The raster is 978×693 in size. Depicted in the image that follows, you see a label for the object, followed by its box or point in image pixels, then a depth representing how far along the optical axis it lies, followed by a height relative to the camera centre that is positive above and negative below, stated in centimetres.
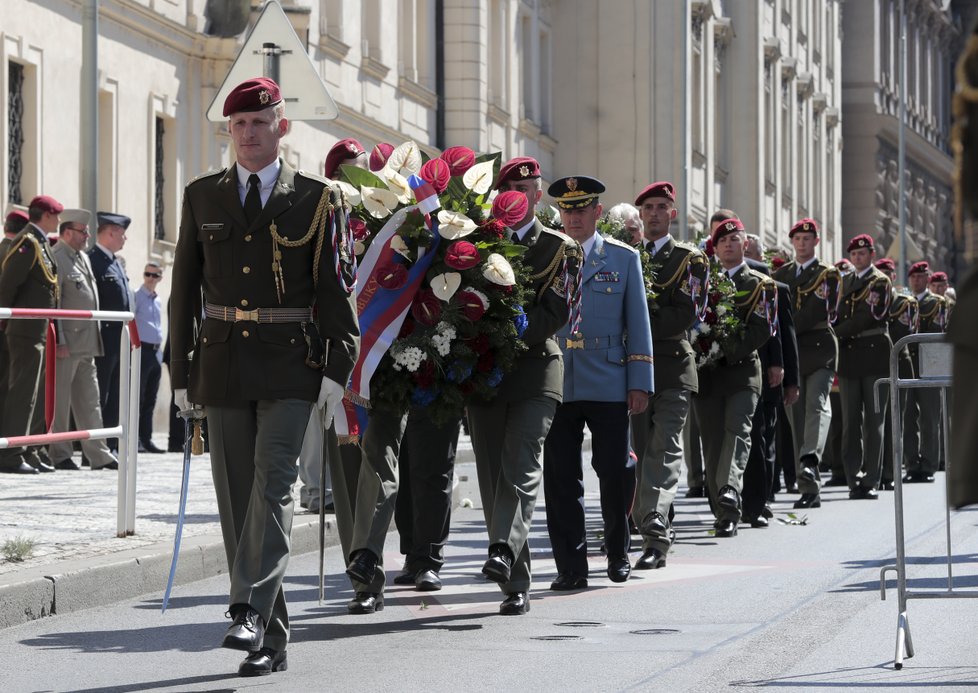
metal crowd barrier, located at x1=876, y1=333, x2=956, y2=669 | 773 -2
